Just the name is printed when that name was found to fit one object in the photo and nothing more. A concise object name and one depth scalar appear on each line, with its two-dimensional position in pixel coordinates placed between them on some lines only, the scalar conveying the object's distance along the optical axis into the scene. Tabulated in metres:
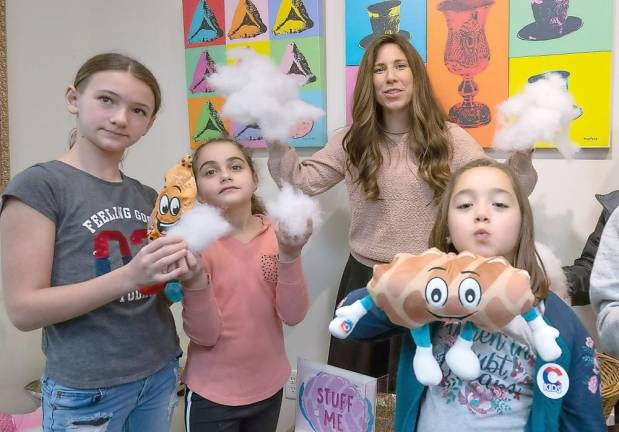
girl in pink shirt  1.29
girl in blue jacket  0.93
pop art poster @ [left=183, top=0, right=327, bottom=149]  2.03
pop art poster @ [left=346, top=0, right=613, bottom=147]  1.69
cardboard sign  1.39
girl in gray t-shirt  1.06
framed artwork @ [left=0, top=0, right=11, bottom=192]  2.13
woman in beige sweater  1.66
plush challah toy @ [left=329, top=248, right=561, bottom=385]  0.82
